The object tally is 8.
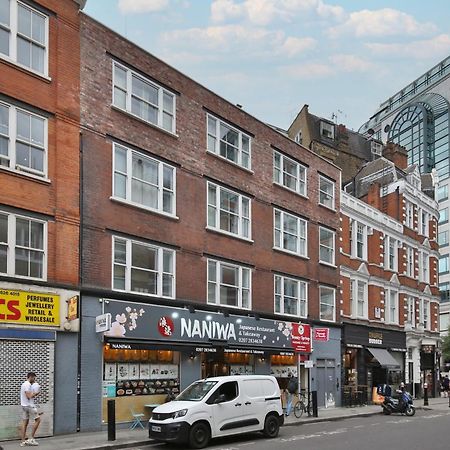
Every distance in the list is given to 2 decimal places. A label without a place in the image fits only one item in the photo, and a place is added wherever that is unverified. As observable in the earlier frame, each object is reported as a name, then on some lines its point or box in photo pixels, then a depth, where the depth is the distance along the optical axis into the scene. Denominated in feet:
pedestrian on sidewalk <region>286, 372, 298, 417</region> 89.86
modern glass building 320.50
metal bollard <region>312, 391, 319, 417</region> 89.10
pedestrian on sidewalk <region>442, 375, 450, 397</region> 159.31
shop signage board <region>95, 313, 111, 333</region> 65.62
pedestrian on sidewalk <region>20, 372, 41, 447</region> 56.18
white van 56.85
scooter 96.89
